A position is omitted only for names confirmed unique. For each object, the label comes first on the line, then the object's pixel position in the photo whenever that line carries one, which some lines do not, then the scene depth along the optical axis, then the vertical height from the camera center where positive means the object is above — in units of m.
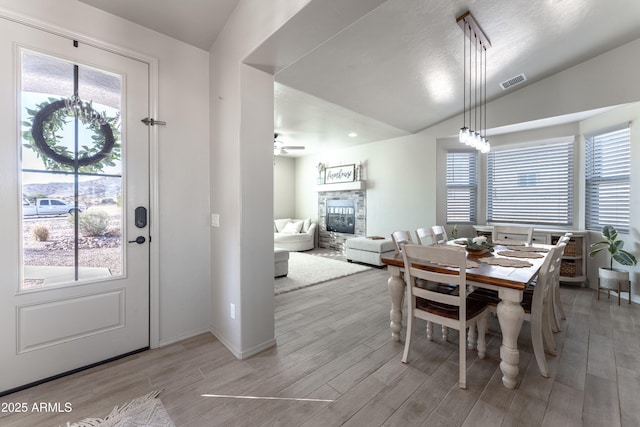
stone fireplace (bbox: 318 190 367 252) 6.68 -0.15
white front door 1.76 +0.03
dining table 1.81 -0.54
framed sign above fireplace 6.67 +0.96
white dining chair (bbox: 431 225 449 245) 3.43 -0.28
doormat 1.51 -1.22
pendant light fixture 2.75 +1.84
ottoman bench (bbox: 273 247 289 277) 4.54 -0.90
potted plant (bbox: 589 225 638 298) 3.31 -0.57
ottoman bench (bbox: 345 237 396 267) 5.23 -0.78
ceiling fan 5.50 +1.35
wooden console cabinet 3.94 -0.70
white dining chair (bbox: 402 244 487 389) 1.82 -0.72
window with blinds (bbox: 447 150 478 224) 5.21 +0.50
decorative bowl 2.65 -0.40
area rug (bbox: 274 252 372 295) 4.19 -1.12
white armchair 7.14 -0.64
